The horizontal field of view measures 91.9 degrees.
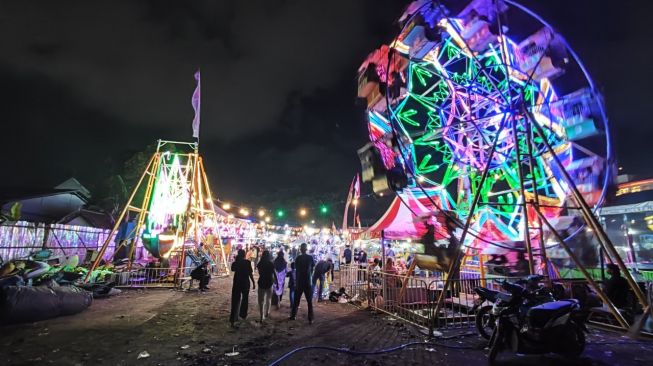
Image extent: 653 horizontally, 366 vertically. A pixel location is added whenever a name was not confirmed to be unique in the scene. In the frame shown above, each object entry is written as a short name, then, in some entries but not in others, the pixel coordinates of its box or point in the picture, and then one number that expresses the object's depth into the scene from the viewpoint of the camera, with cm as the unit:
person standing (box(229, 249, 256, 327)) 811
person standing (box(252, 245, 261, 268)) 2052
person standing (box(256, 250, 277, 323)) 838
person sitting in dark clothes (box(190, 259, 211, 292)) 1312
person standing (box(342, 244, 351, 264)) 1872
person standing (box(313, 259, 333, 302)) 1046
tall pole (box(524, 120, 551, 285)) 758
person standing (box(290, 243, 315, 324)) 851
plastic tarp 714
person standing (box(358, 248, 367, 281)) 1148
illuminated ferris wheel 896
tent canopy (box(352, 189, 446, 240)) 1124
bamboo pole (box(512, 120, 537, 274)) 727
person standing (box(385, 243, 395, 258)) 1966
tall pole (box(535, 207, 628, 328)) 637
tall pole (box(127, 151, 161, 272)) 1448
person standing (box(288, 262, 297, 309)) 927
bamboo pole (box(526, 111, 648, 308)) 622
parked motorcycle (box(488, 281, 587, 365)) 527
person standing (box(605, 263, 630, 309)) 789
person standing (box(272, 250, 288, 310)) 974
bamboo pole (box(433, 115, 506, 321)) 718
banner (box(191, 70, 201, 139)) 1669
